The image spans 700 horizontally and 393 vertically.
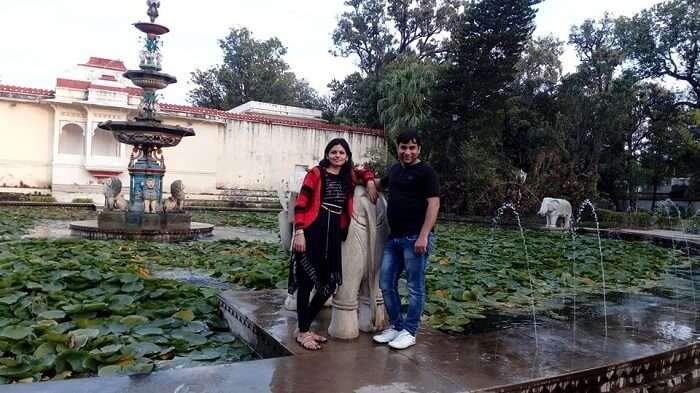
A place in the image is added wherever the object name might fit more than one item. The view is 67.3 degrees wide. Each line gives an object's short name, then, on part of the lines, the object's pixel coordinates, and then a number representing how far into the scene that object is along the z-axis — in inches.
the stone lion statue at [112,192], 392.2
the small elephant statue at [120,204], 395.9
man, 111.3
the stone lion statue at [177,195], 400.5
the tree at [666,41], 890.7
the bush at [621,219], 593.3
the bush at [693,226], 635.5
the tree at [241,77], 1274.6
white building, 706.8
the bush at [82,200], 676.5
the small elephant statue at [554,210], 507.8
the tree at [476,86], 692.1
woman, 112.0
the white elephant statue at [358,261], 115.9
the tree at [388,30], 1024.9
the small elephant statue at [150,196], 374.6
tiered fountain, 350.9
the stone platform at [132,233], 324.5
